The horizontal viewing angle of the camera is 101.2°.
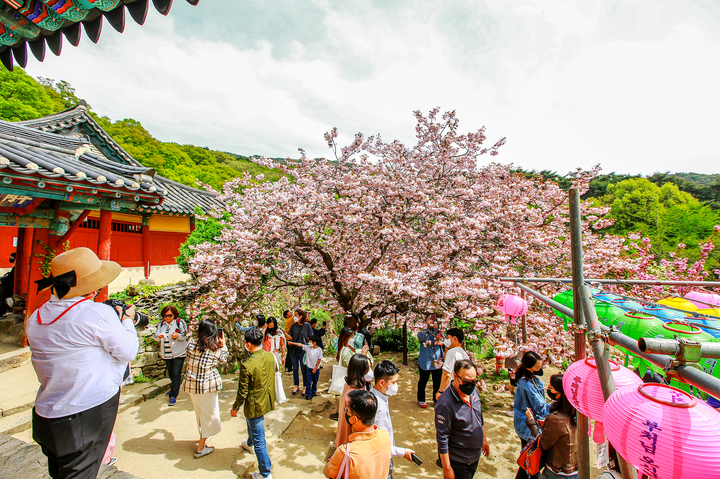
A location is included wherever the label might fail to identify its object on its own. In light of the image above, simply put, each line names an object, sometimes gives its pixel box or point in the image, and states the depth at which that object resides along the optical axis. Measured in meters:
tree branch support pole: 8.01
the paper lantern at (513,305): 4.66
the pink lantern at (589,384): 2.24
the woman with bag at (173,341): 5.09
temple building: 3.49
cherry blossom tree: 6.06
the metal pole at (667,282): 2.33
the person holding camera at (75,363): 2.00
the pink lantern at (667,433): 1.36
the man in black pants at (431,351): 5.58
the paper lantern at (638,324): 3.43
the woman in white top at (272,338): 5.32
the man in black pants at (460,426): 2.87
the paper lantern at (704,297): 4.94
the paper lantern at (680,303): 4.39
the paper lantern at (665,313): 3.49
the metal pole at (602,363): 1.89
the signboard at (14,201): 4.22
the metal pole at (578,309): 2.22
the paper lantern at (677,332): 2.96
